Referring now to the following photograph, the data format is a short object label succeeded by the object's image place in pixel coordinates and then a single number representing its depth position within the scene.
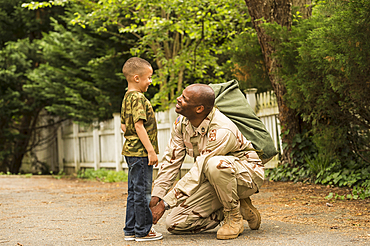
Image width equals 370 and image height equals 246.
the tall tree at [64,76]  11.84
